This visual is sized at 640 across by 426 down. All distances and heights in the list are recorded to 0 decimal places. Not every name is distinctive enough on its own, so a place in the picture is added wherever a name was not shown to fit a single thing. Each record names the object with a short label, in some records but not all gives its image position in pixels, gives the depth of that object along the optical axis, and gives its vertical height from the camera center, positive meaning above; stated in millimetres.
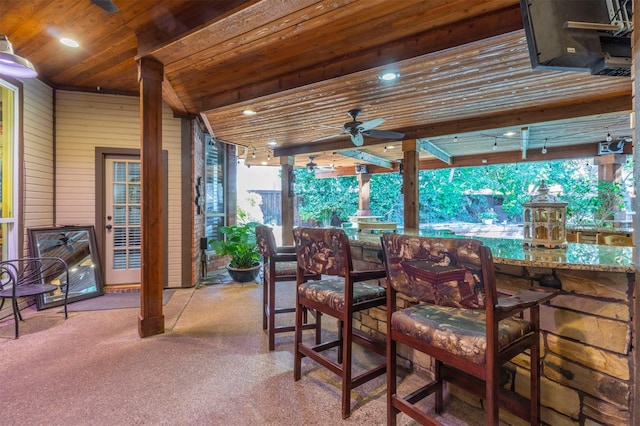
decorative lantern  1719 -48
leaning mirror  3557 -481
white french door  4266 -68
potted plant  4879 -593
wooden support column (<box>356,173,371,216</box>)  8289 +521
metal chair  2822 -704
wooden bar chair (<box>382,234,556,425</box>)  1111 -489
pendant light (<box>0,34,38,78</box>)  2180 +1144
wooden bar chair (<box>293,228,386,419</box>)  1715 -491
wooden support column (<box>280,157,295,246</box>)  6344 +384
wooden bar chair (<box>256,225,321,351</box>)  2484 -492
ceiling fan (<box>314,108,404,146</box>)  3738 +1104
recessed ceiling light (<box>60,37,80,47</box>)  2929 +1727
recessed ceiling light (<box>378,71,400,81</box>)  2839 +1328
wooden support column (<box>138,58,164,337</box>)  2756 +215
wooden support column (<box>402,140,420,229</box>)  5039 +491
